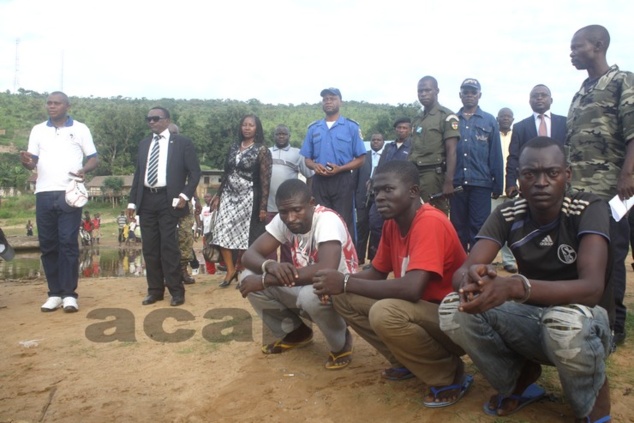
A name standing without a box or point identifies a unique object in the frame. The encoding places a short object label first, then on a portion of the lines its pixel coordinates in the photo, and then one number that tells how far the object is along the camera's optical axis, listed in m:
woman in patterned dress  6.14
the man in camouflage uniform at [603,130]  3.61
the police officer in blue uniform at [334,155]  5.95
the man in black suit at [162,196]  5.62
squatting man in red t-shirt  2.88
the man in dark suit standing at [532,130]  5.52
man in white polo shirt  5.45
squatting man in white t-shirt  3.44
